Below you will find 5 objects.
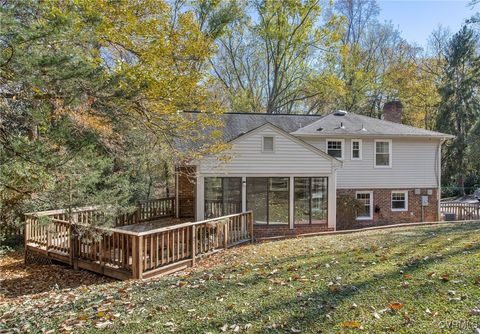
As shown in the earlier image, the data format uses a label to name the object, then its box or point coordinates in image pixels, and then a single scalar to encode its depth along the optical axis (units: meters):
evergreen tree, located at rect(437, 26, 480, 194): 29.92
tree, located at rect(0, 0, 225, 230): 4.55
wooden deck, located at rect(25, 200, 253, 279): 7.71
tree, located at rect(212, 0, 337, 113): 24.11
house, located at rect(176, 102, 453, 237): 12.65
